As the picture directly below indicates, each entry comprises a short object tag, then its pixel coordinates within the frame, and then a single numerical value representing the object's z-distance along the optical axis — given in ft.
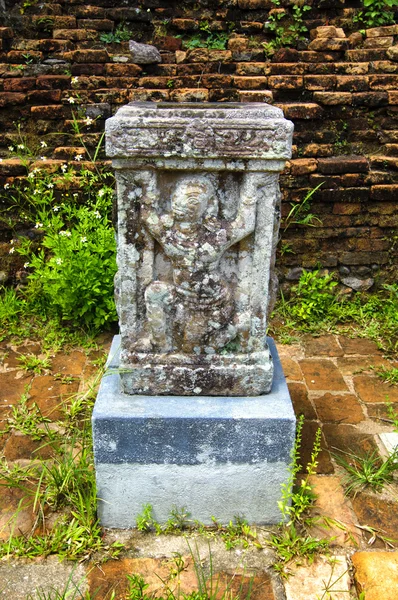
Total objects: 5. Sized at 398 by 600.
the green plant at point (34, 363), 13.07
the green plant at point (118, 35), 14.88
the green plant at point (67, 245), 13.83
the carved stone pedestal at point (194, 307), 7.72
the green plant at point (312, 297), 15.33
